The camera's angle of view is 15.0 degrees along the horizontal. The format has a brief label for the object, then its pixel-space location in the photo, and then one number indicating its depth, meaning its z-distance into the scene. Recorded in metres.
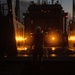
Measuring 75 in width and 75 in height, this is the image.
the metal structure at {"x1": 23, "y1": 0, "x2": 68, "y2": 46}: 34.29
